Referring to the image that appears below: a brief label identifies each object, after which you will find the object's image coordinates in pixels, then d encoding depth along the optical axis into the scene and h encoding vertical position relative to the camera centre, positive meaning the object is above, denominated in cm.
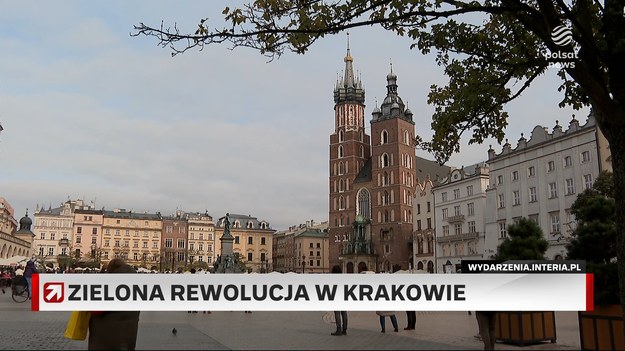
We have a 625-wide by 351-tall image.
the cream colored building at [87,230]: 11681 +934
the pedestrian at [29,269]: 2312 +29
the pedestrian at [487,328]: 973 -89
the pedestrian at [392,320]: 1344 -107
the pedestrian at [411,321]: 1466 -116
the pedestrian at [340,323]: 1302 -106
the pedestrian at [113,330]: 650 -60
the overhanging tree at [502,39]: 824 +368
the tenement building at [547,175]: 4588 +844
